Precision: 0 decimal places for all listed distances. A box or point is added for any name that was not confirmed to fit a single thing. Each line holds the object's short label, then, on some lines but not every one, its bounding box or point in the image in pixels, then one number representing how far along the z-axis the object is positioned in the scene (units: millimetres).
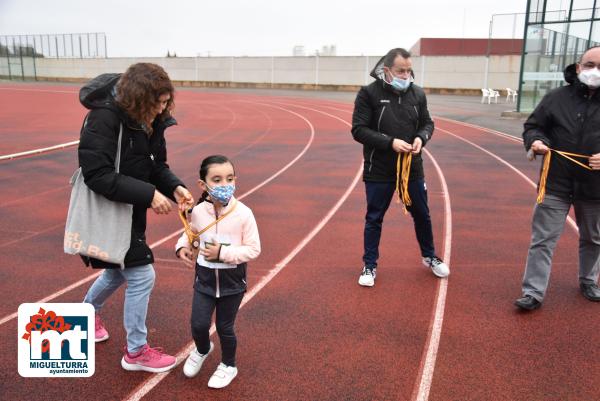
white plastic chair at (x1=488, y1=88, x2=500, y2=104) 28050
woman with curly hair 2758
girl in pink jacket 2867
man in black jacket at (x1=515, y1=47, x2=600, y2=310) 3846
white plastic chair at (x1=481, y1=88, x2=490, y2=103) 28078
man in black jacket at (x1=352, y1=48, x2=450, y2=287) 4316
